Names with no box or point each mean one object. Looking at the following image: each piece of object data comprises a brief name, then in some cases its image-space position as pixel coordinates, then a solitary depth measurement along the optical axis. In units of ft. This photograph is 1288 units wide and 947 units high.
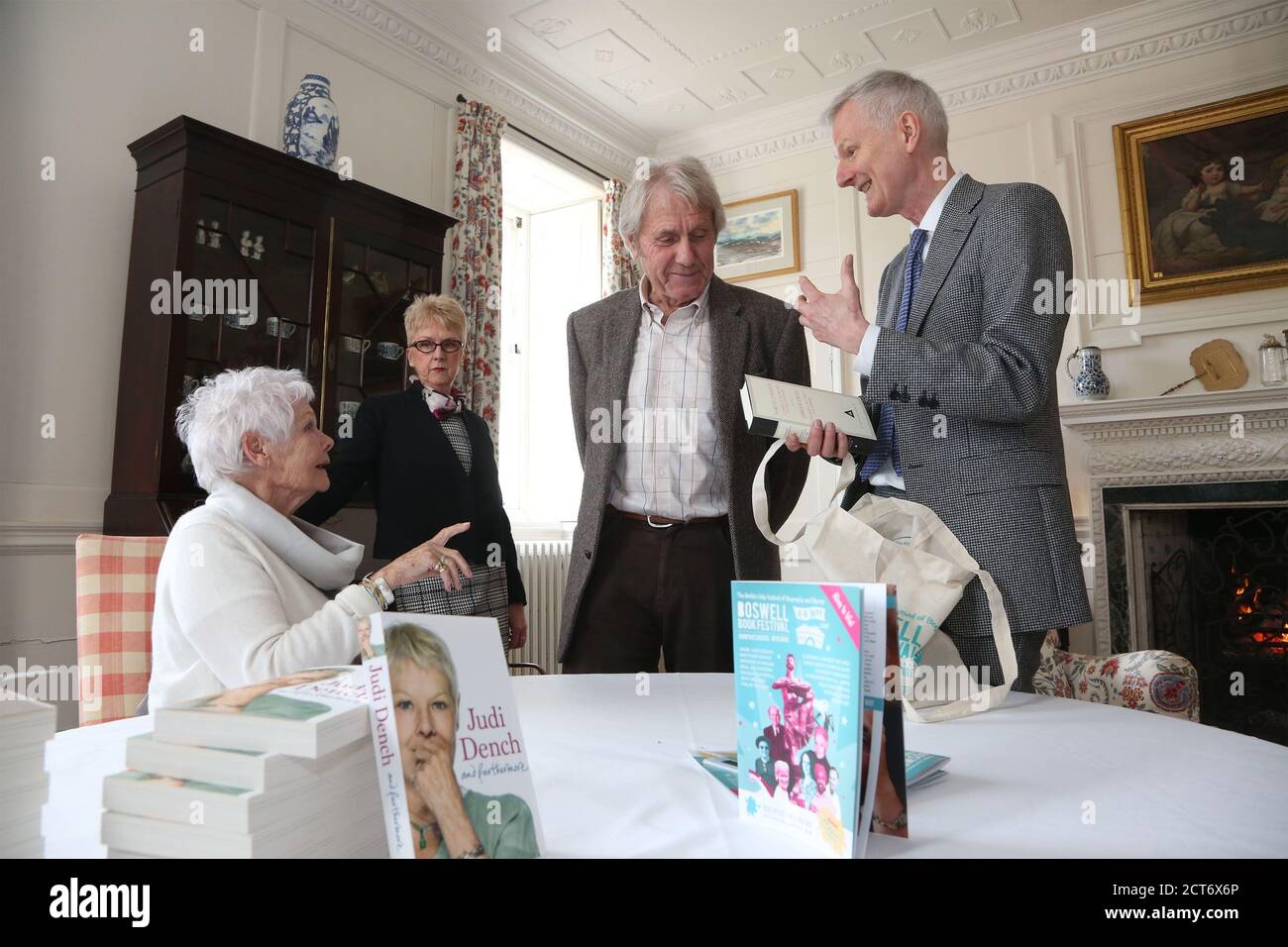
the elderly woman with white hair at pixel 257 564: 3.96
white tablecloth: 2.14
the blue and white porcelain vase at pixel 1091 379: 13.38
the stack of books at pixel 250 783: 1.70
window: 16.53
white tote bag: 3.52
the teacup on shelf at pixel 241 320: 9.03
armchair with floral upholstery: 6.54
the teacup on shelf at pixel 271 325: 9.39
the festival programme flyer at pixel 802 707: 1.99
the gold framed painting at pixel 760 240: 17.04
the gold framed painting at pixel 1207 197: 12.76
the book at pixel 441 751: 1.78
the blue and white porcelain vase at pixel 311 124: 10.03
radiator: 14.34
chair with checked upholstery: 5.10
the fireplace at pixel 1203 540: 12.59
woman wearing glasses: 8.02
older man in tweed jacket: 5.92
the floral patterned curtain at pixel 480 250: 13.15
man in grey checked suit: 4.04
